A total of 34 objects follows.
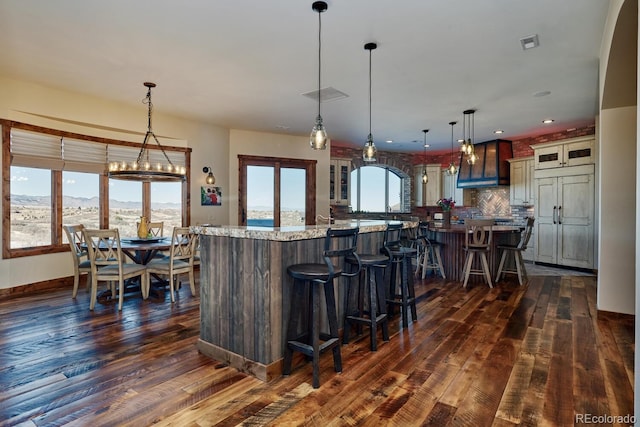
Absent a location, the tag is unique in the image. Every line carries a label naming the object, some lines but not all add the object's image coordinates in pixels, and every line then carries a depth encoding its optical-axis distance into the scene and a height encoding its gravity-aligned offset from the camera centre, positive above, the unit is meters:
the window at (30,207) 4.56 +0.04
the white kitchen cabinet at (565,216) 6.07 -0.10
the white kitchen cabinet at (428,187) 9.31 +0.66
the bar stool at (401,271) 3.39 -0.64
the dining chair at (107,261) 3.83 -0.59
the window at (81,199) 5.09 +0.17
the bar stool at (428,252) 5.47 -0.71
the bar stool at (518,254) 5.23 -0.67
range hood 7.67 +1.05
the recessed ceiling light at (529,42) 3.14 +1.59
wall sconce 6.34 +0.63
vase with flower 6.00 +0.01
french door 7.16 +0.41
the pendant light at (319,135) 3.12 +0.69
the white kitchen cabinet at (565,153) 6.08 +1.08
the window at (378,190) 9.07 +0.57
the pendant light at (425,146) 6.93 +1.61
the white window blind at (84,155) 5.02 +0.83
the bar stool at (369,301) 2.86 -0.84
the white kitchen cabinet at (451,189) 8.78 +0.56
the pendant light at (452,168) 6.27 +0.78
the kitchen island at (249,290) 2.38 -0.58
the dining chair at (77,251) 4.20 -0.51
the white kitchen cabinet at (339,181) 8.28 +0.73
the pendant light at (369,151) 3.87 +0.68
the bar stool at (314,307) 2.28 -0.69
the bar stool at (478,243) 4.98 -0.48
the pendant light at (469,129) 5.07 +1.61
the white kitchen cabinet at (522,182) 7.24 +0.62
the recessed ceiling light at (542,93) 4.58 +1.60
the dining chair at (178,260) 4.18 -0.65
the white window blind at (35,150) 4.51 +0.83
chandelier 3.91 +0.45
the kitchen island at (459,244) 5.42 -0.55
